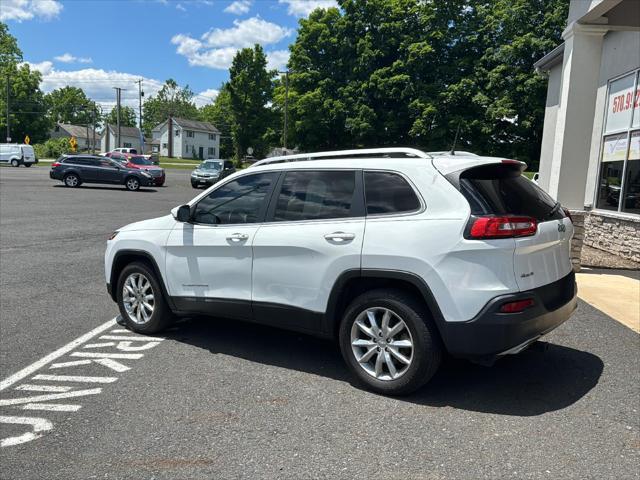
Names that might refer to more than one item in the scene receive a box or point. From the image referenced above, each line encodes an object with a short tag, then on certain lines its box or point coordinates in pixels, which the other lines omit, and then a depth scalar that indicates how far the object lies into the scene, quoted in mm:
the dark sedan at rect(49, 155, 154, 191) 26969
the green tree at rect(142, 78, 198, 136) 131125
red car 29109
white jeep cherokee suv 3615
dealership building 9469
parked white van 46219
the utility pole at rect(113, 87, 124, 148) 65812
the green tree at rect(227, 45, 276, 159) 64375
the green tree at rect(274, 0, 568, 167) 34469
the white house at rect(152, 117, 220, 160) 95056
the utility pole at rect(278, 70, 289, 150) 42562
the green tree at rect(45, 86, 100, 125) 129375
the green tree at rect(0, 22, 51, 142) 69625
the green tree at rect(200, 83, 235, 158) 103375
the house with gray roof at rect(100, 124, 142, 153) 107875
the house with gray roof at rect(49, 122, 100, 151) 121375
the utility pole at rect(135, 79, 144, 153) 77075
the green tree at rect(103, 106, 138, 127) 138462
